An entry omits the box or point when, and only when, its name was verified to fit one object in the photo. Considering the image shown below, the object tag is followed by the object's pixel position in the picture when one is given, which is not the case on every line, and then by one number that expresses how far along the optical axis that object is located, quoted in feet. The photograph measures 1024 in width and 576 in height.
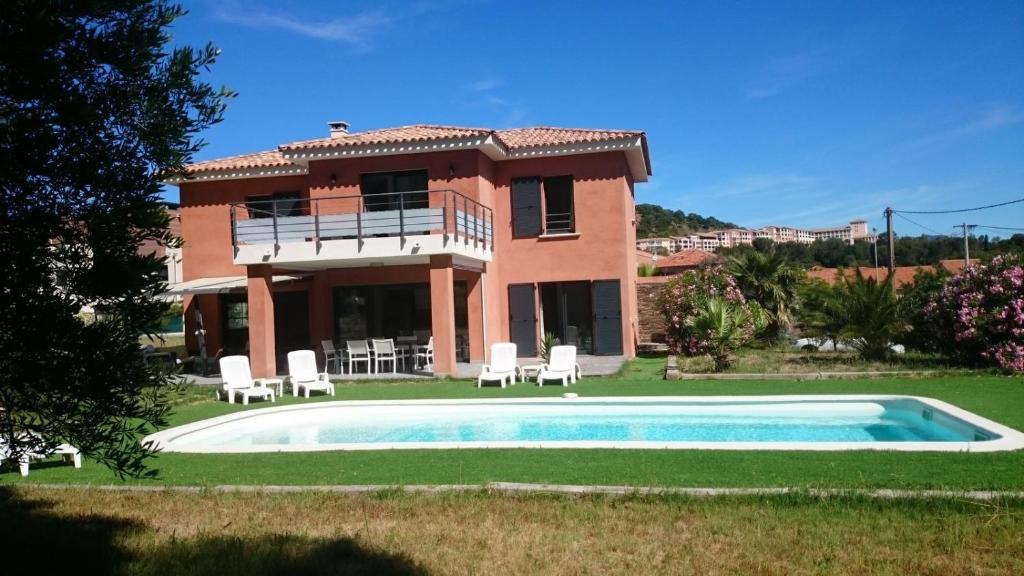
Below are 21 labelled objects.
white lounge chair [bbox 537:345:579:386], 59.93
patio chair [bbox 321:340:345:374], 73.61
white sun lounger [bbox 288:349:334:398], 58.95
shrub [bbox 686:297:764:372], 62.69
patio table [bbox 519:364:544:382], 64.38
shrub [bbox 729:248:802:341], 83.15
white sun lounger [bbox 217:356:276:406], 56.13
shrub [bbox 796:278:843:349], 64.59
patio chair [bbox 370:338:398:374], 71.26
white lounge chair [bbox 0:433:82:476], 31.12
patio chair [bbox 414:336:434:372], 72.67
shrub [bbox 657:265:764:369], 72.69
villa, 76.95
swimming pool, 40.83
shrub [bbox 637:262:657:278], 102.83
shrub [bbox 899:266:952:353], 62.28
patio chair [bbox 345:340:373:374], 71.77
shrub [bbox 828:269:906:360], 62.23
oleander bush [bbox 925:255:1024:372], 54.70
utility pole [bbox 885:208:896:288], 121.84
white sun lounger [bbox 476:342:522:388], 61.87
